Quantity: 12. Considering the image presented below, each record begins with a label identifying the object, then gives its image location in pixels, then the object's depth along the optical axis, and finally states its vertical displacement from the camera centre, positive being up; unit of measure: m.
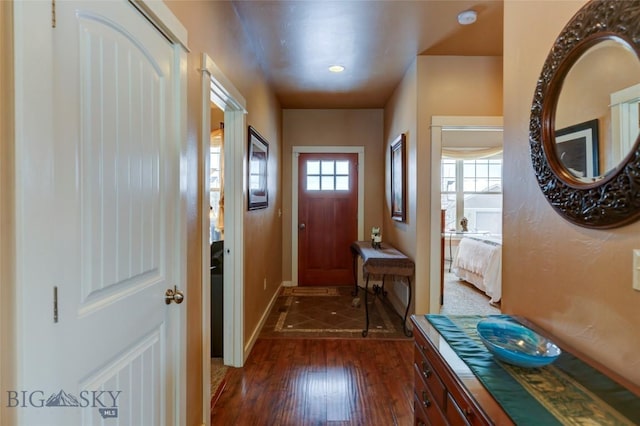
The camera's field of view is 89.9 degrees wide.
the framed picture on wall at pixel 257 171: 2.82 +0.34
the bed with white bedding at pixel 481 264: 4.15 -0.83
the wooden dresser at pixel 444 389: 0.85 -0.57
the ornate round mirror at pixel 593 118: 0.91 +0.30
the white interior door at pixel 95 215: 0.75 -0.03
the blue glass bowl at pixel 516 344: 0.99 -0.47
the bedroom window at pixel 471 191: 6.69 +0.33
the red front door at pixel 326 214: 4.99 -0.12
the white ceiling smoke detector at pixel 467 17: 2.36 +1.43
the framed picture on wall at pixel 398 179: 3.55 +0.32
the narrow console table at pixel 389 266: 3.17 -0.60
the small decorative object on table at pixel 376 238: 4.04 -0.41
